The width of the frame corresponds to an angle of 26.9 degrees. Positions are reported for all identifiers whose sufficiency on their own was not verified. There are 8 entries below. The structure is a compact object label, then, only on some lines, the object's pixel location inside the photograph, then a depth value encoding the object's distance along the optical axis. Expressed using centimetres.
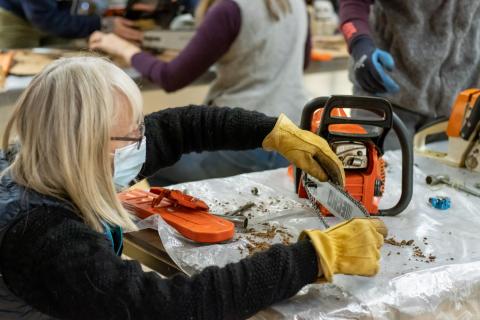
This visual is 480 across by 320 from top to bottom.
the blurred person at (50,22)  353
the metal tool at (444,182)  235
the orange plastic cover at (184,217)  201
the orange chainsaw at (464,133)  246
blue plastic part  223
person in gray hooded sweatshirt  261
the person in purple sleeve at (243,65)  283
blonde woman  175
